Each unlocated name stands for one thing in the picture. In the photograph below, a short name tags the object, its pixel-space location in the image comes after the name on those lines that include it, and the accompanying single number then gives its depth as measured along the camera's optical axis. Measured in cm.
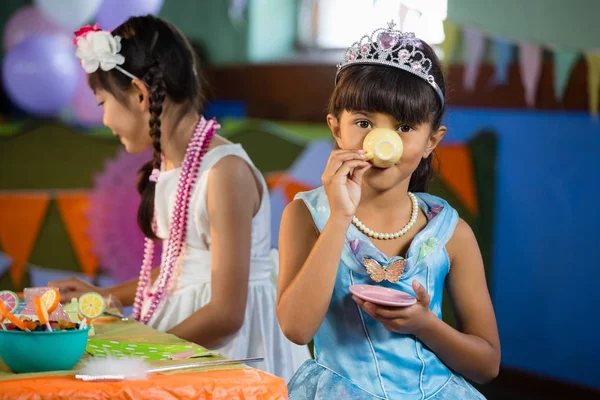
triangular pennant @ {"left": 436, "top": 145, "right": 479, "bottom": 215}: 402
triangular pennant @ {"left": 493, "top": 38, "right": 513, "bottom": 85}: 395
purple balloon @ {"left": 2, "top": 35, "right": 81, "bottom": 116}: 484
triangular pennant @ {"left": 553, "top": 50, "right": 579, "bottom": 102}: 367
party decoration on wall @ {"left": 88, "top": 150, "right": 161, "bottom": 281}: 377
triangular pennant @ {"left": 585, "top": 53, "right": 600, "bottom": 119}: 353
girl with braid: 199
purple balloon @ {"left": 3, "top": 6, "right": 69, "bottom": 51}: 531
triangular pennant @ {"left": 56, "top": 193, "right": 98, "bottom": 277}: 380
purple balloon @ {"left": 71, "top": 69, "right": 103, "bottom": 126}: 509
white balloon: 439
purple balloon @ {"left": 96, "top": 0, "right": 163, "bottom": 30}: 425
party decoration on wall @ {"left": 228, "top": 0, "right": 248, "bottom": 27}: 628
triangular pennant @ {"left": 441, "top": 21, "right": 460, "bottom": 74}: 405
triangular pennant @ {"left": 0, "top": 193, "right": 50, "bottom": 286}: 380
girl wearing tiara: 146
